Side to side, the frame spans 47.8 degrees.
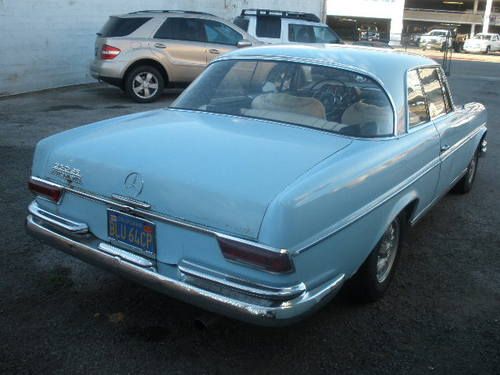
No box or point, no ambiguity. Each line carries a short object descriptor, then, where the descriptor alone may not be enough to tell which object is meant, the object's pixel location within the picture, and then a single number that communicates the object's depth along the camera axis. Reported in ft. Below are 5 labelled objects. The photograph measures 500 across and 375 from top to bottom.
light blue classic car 8.35
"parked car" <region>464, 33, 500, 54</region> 130.21
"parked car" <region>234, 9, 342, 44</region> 45.11
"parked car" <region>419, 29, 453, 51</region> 120.98
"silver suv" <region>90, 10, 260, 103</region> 34.32
